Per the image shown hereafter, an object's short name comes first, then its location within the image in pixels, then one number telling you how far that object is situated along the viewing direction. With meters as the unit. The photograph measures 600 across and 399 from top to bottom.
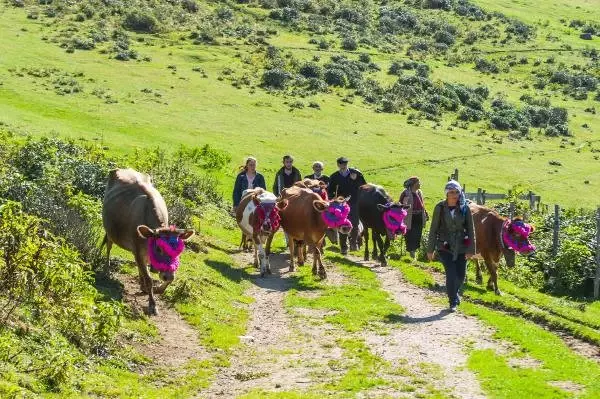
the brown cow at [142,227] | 14.81
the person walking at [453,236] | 16.42
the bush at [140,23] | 82.25
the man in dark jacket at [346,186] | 24.56
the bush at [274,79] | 69.50
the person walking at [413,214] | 22.89
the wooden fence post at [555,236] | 24.73
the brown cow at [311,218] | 20.33
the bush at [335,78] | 73.62
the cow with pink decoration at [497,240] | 19.41
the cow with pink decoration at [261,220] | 20.70
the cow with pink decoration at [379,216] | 22.34
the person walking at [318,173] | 25.12
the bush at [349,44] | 89.07
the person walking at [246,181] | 23.61
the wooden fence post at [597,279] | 21.66
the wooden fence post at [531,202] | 34.26
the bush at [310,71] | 74.56
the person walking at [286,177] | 24.84
